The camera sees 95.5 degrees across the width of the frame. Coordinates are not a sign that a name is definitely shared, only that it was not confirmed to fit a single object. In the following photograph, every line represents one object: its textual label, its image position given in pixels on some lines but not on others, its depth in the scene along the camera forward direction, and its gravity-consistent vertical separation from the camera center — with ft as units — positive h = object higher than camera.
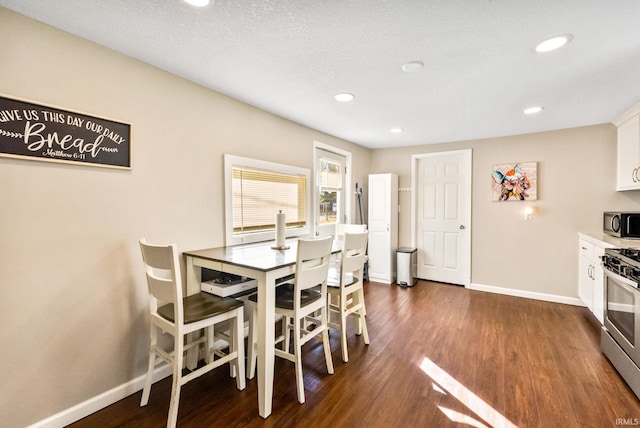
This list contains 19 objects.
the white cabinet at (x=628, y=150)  9.73 +2.10
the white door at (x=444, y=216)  14.75 -0.39
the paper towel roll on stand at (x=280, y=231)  8.39 -0.64
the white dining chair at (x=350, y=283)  7.96 -2.17
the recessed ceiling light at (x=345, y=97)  8.77 +3.44
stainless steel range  6.48 -2.59
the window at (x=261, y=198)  8.89 +0.39
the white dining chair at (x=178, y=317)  5.48 -2.25
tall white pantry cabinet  15.38 -0.93
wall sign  4.99 +1.40
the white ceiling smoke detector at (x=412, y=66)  6.68 +3.35
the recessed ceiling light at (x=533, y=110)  9.82 +3.40
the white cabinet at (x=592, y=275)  9.32 -2.36
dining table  5.90 -1.47
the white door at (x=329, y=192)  13.08 +0.84
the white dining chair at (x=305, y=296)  6.30 -2.17
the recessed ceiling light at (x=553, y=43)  5.59 +3.30
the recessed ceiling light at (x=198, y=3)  4.67 +3.35
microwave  9.70 -0.53
